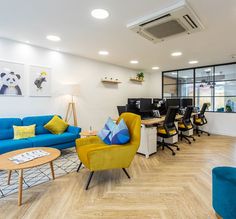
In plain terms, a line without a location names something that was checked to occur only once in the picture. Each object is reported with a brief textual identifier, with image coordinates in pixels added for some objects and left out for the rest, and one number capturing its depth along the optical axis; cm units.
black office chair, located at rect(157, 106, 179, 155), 366
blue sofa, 286
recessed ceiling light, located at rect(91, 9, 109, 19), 227
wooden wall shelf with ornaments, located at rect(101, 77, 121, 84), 522
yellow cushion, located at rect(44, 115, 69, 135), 362
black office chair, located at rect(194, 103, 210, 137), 546
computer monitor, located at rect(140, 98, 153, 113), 420
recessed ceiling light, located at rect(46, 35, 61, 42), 317
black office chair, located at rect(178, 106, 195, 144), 459
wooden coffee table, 192
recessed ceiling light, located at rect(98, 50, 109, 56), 412
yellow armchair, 226
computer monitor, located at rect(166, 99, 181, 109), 521
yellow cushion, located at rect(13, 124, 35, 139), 316
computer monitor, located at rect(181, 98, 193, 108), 579
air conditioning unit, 213
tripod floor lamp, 416
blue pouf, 133
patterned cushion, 250
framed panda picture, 329
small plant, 641
